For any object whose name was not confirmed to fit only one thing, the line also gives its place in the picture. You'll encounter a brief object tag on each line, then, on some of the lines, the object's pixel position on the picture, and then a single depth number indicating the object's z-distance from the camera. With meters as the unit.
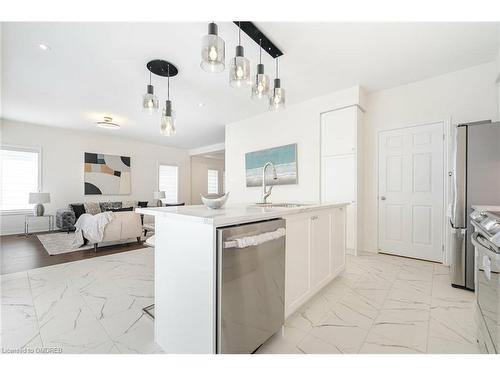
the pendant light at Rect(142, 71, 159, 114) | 2.39
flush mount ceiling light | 4.58
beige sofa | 3.73
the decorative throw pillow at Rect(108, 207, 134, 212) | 5.57
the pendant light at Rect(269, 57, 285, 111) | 2.07
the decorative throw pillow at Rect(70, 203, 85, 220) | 5.40
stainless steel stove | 0.94
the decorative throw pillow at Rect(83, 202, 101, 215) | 5.53
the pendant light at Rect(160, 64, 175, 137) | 2.39
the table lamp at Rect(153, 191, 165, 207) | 6.98
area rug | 3.64
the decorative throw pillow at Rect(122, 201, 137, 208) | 6.29
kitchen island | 1.04
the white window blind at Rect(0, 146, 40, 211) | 4.93
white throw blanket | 3.63
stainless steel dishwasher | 1.04
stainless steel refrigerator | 1.95
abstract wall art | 6.06
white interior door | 2.98
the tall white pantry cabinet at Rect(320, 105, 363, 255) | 3.35
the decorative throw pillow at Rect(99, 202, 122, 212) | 5.91
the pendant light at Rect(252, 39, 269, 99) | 1.87
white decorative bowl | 1.43
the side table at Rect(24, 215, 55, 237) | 5.01
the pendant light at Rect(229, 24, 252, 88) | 1.67
